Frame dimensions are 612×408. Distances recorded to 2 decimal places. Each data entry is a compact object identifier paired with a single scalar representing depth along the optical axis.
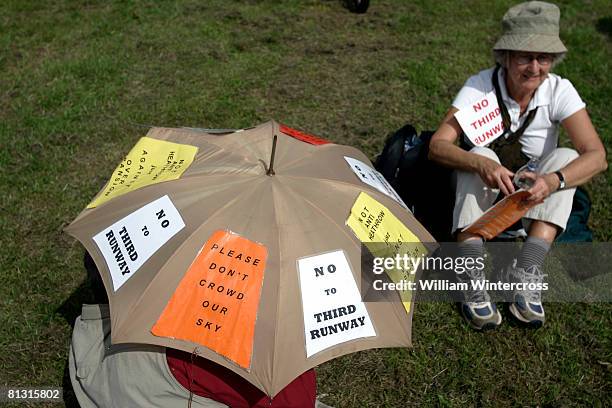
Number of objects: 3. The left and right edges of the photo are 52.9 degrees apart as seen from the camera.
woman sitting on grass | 3.04
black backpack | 3.53
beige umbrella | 1.84
